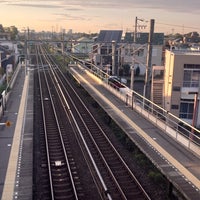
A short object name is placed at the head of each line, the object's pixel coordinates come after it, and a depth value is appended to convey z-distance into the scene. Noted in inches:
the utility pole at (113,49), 1156.1
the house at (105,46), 1892.2
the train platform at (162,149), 391.1
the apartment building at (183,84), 901.2
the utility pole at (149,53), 753.2
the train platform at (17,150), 378.3
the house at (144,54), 1737.2
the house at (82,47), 2768.2
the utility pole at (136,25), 1052.5
